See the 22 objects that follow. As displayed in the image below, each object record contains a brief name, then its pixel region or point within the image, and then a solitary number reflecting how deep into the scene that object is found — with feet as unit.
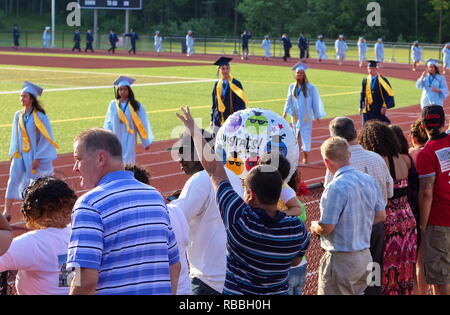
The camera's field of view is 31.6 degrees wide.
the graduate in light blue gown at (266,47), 182.37
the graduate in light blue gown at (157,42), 199.41
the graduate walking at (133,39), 192.03
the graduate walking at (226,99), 45.88
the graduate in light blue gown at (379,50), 167.56
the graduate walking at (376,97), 51.55
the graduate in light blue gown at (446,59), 137.92
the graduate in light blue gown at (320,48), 171.71
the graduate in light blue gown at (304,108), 50.65
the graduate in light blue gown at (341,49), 165.58
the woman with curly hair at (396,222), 20.36
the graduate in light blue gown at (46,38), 207.51
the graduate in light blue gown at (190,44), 190.51
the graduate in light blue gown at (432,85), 56.75
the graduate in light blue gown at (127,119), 39.63
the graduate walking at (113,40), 195.00
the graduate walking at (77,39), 197.27
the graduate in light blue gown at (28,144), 35.42
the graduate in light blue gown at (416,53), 155.02
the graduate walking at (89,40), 197.13
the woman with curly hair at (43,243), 13.92
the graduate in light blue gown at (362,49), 161.38
